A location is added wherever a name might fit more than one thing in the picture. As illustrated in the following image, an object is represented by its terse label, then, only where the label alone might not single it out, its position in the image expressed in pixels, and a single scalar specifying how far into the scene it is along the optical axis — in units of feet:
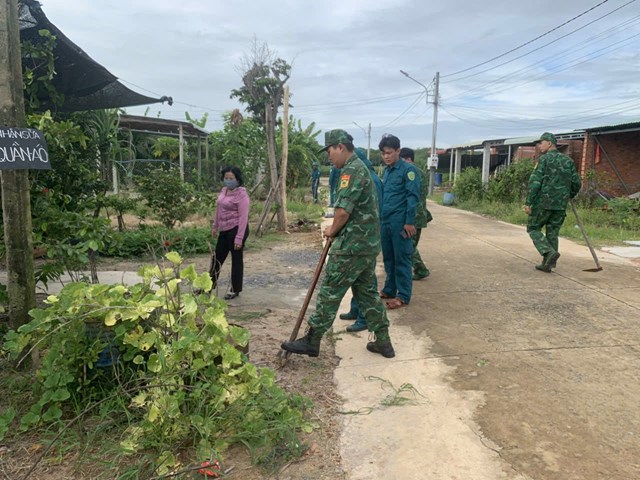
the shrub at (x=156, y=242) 24.70
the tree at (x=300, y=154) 56.24
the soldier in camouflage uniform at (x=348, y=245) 11.37
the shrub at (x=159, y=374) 7.93
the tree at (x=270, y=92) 32.55
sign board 8.79
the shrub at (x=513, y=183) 49.49
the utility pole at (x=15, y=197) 8.95
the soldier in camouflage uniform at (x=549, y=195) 20.93
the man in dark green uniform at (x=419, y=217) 18.11
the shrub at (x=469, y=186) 57.93
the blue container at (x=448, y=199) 61.34
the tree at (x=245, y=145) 45.70
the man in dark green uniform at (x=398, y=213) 15.64
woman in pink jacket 17.22
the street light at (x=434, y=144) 74.02
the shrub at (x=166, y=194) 27.63
